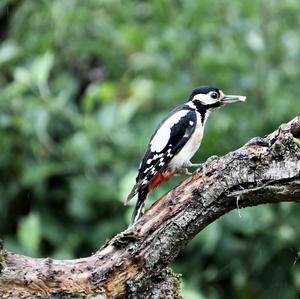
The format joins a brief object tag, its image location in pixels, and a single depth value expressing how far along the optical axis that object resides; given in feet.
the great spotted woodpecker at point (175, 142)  29.25
